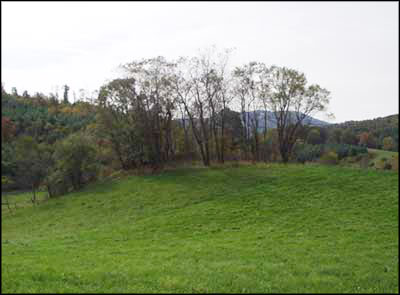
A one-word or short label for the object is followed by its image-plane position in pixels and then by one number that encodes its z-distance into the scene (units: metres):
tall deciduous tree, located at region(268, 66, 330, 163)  42.12
